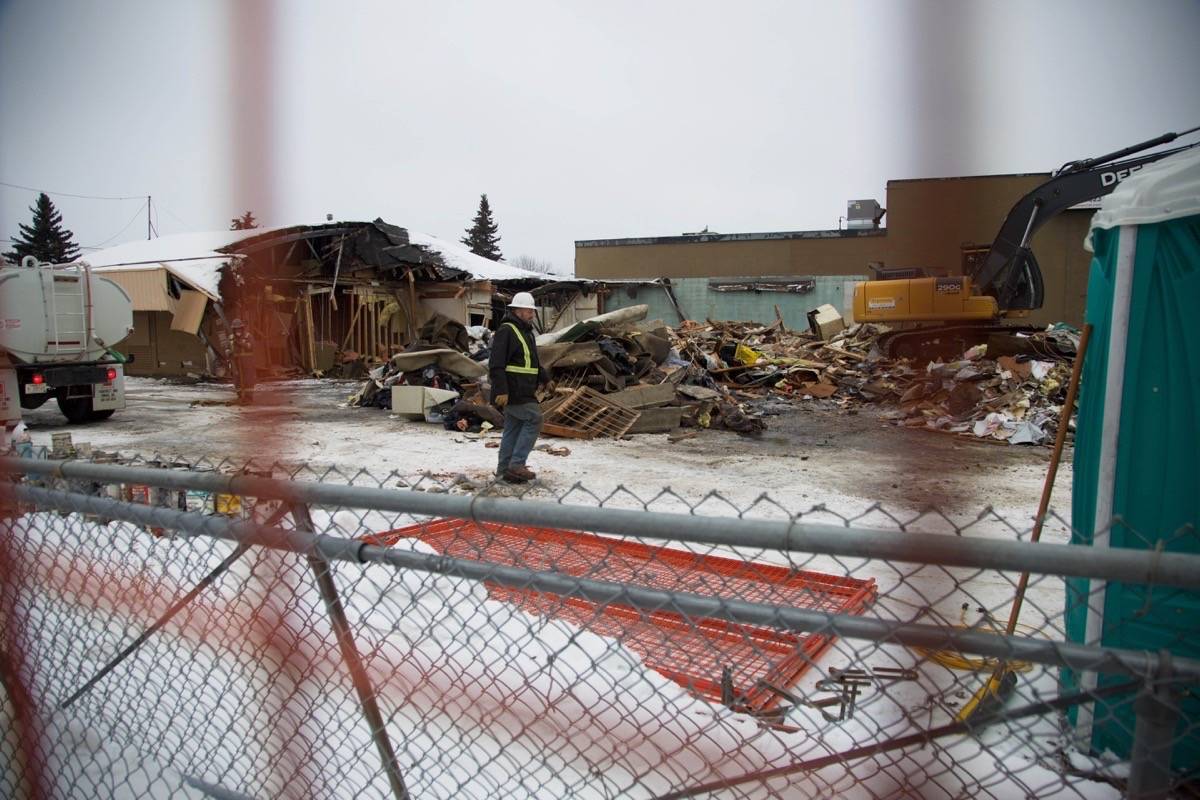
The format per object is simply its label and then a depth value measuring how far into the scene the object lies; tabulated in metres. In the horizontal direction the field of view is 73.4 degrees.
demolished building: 18.30
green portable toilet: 2.17
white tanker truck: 10.38
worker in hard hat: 7.33
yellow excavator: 12.86
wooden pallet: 10.07
